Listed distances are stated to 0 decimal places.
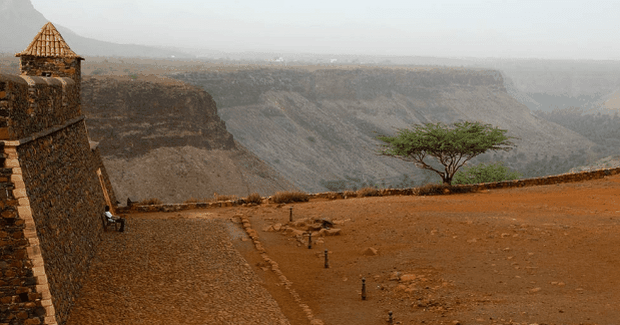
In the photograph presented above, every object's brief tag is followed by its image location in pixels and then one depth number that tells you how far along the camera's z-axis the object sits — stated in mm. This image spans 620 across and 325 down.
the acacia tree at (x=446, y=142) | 30938
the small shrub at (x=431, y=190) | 25719
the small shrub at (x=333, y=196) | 26228
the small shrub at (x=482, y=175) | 39353
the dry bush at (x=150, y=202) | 25241
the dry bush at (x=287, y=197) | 25422
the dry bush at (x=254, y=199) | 25250
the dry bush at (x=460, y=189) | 25828
